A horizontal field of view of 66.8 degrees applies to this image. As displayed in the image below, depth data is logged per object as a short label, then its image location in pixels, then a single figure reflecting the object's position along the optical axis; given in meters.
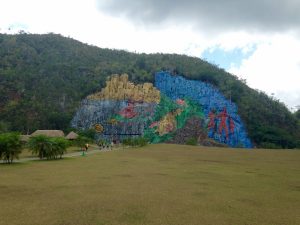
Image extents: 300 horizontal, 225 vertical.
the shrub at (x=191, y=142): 37.71
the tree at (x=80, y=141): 28.92
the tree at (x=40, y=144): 19.58
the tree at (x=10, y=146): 17.04
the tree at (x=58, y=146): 19.91
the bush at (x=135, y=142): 33.32
